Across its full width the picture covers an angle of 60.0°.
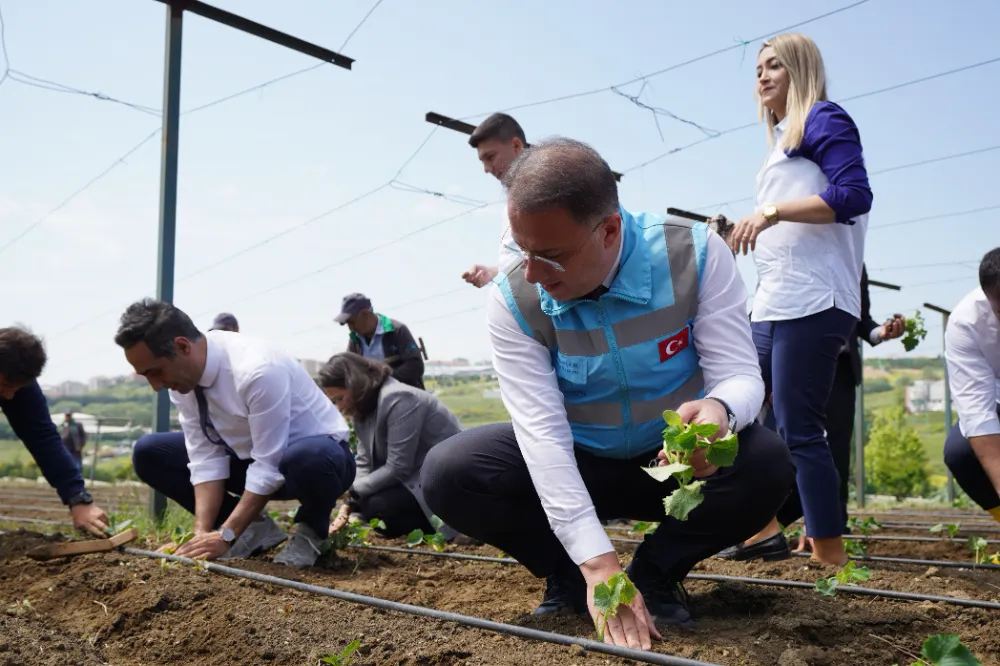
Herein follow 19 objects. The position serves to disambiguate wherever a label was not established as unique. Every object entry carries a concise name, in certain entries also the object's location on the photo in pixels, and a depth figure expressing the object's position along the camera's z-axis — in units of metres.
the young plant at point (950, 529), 3.68
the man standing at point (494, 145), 3.84
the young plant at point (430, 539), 3.78
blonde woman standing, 2.68
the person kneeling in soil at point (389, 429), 4.21
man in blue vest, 1.77
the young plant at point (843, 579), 2.20
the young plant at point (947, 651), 1.21
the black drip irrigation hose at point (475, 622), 1.60
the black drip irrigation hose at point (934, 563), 2.85
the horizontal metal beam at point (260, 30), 5.03
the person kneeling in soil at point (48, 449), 3.62
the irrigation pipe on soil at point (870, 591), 2.14
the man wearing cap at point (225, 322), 6.30
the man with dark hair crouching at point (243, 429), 3.21
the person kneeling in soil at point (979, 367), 2.68
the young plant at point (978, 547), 3.06
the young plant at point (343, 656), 1.75
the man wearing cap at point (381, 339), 5.70
